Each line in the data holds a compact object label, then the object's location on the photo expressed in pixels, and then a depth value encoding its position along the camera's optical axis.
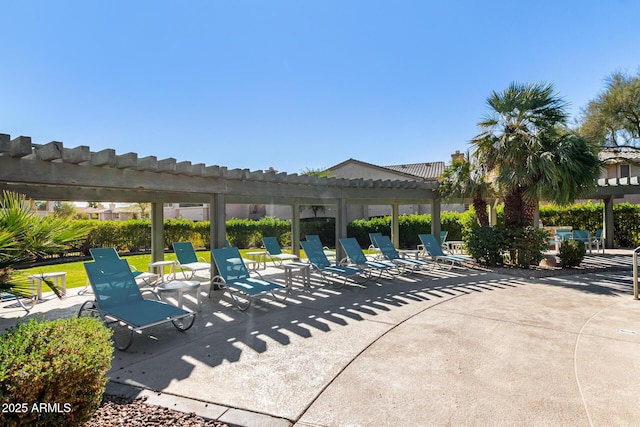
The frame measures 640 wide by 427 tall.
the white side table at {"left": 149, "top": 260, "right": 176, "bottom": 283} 9.92
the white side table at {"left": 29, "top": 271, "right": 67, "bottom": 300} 8.07
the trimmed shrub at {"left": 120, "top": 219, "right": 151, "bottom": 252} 20.84
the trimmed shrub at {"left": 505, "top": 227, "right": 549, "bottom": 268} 11.77
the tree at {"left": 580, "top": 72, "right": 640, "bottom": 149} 17.30
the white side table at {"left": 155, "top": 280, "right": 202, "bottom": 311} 6.63
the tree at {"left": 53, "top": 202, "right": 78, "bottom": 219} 33.09
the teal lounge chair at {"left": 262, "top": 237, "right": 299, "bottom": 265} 12.66
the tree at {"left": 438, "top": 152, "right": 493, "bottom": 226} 13.00
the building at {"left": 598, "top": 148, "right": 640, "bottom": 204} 26.69
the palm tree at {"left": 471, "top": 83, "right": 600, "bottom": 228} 10.89
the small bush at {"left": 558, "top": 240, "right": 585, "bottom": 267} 11.99
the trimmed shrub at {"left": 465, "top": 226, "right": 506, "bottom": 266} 12.26
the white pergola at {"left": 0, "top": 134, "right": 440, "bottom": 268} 5.96
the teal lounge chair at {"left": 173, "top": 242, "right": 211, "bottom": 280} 10.31
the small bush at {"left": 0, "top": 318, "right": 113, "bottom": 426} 2.26
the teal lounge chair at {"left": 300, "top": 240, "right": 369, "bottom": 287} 9.44
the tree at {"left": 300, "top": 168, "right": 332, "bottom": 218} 28.87
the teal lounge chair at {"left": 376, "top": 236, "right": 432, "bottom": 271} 11.12
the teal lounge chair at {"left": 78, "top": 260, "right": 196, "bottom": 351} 5.24
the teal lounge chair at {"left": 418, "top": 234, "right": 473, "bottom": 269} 12.31
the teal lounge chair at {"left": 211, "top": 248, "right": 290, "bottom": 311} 7.23
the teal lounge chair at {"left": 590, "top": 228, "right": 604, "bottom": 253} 17.29
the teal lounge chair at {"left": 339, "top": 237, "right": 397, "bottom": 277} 10.26
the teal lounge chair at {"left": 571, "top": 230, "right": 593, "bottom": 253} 17.23
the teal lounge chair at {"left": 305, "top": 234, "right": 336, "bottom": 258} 12.64
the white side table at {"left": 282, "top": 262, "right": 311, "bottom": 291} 8.60
